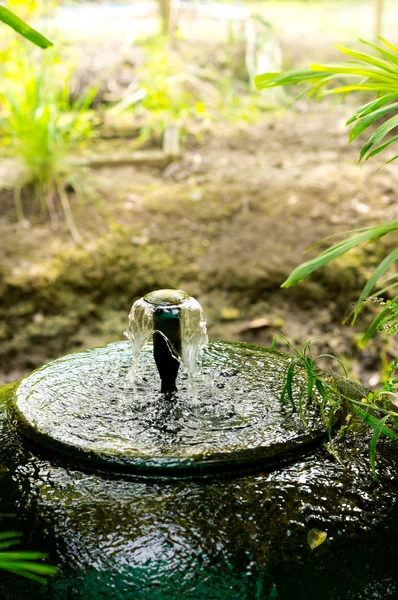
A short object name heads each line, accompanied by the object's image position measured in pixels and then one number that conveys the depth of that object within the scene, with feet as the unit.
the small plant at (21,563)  3.22
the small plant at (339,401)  4.69
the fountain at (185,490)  3.89
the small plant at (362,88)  5.08
